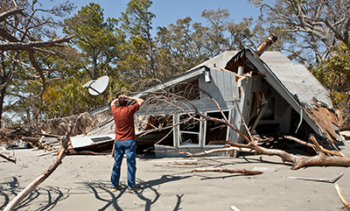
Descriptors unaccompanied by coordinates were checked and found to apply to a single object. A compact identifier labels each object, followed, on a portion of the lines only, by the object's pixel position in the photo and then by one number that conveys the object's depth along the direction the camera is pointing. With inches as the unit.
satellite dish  311.0
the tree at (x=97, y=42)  1135.0
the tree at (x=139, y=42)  1024.9
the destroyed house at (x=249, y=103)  273.3
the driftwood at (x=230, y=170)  192.2
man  165.2
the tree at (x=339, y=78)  541.6
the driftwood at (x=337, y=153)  188.1
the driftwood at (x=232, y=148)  215.4
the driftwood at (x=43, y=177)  88.5
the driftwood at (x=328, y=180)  159.3
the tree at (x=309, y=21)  721.0
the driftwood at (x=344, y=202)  110.4
